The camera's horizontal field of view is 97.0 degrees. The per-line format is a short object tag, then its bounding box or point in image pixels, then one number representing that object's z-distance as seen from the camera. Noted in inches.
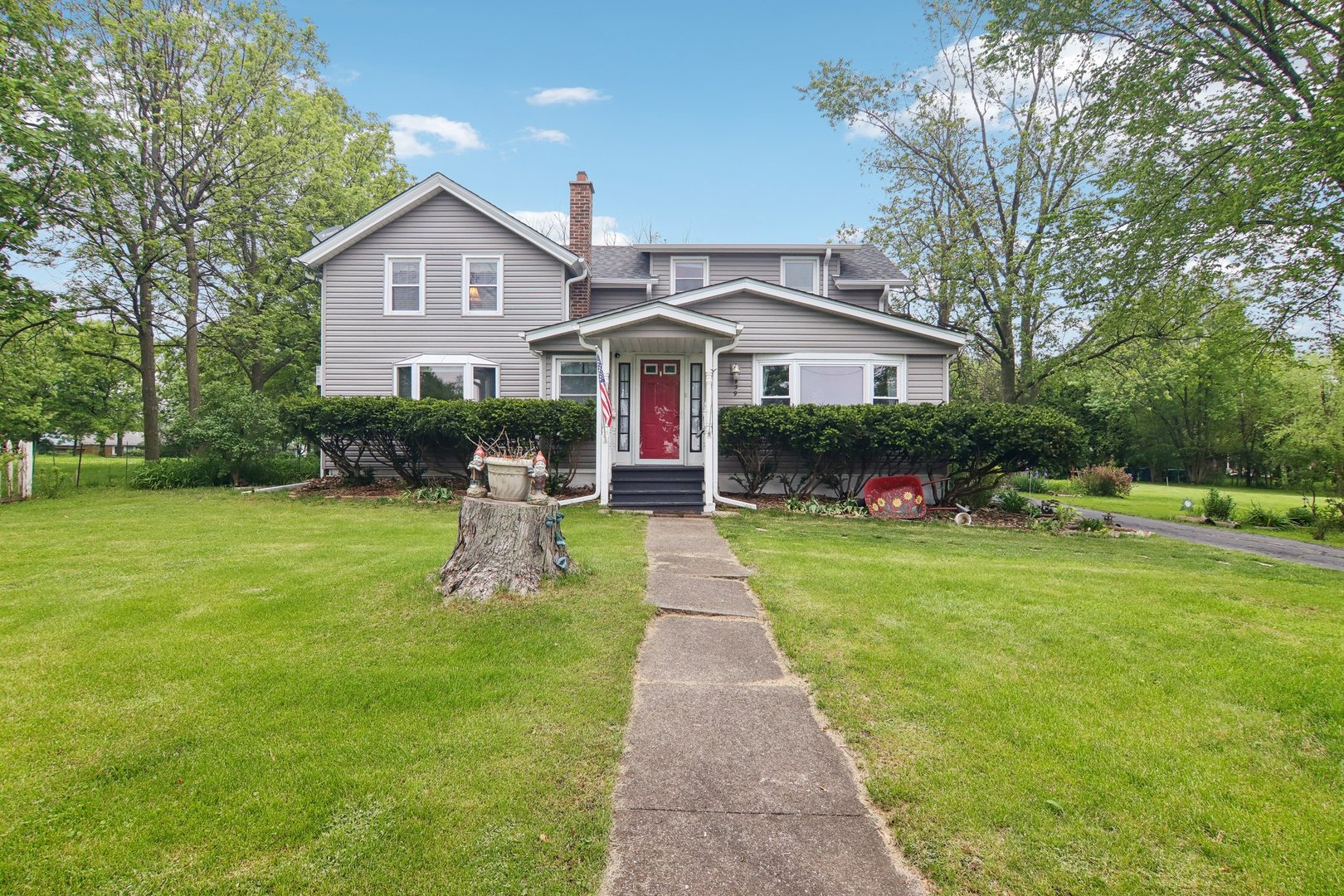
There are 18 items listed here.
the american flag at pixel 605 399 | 442.3
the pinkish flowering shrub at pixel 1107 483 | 901.8
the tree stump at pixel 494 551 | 204.1
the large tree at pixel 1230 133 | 431.2
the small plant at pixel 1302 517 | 537.0
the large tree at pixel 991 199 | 698.8
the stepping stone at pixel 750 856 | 83.7
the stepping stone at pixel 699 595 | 210.8
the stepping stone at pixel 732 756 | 103.8
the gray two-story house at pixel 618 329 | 477.7
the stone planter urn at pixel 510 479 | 228.1
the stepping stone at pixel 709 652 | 156.9
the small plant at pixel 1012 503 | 512.7
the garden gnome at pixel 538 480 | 226.7
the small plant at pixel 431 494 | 466.0
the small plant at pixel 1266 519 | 544.7
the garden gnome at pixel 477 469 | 240.4
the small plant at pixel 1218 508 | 573.6
